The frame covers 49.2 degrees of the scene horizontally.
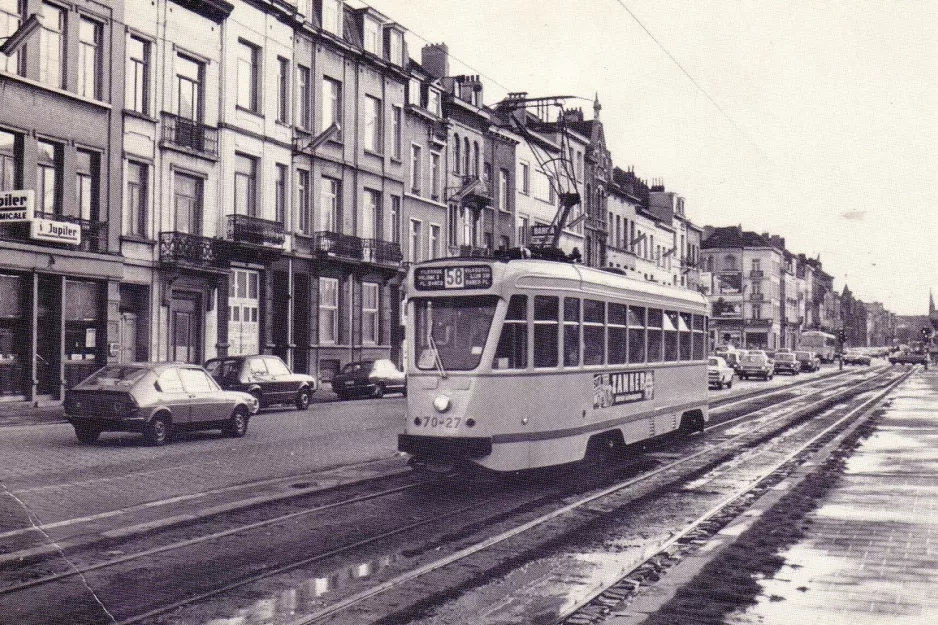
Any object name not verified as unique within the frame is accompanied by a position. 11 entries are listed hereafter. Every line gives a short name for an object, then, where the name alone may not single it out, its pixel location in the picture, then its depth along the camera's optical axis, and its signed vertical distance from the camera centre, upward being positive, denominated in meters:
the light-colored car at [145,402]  17.92 -1.02
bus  103.75 +0.40
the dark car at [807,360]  77.25 -0.99
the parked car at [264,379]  26.31 -0.89
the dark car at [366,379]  34.28 -1.14
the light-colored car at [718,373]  44.19 -1.14
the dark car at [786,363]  70.00 -1.12
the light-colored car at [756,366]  58.62 -1.10
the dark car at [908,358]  106.28 -1.13
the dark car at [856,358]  104.69 -1.12
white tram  12.51 -0.22
